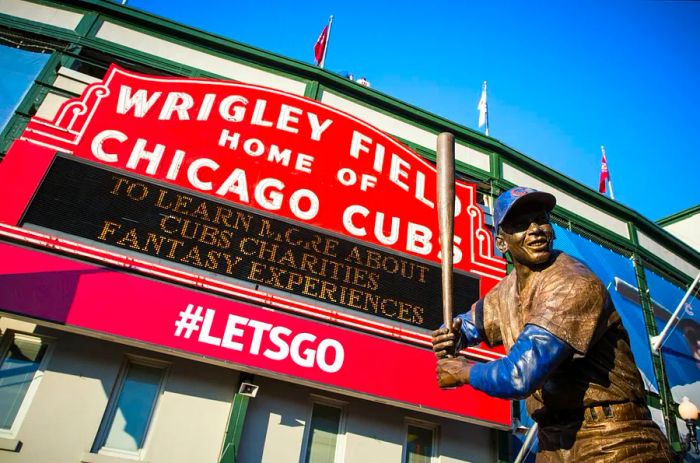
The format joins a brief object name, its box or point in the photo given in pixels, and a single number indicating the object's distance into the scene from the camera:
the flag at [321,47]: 12.93
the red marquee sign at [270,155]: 7.16
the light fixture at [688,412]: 8.26
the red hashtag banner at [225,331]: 5.65
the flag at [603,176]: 15.30
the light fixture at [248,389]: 6.41
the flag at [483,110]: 13.91
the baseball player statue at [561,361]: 1.85
